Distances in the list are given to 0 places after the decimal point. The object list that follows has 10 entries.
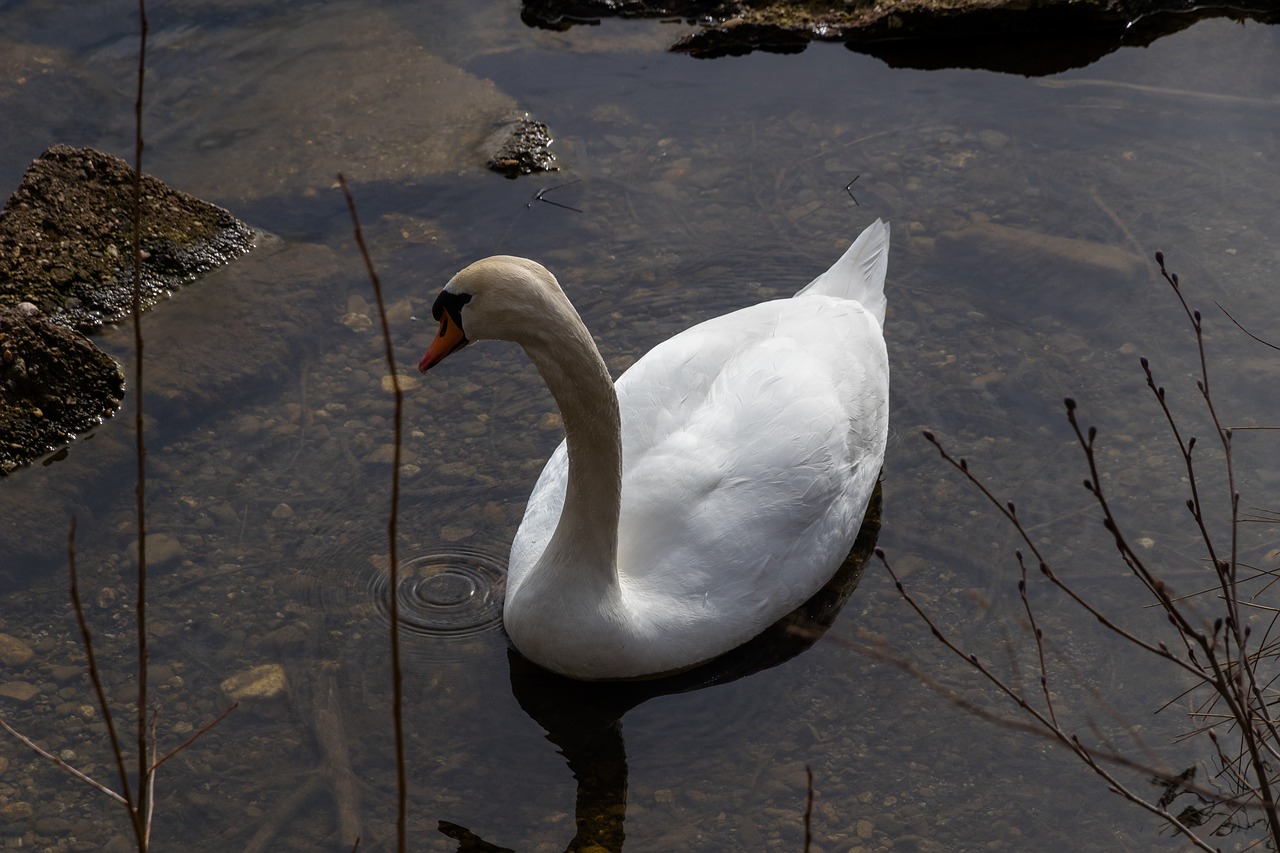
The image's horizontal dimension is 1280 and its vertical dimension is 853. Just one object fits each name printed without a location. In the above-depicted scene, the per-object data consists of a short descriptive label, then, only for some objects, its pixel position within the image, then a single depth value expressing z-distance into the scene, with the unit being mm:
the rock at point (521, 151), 9195
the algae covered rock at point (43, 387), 7008
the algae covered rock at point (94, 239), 7922
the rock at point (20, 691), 5715
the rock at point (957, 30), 10469
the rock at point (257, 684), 5742
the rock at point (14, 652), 5875
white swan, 5133
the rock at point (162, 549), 6418
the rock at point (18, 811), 5215
